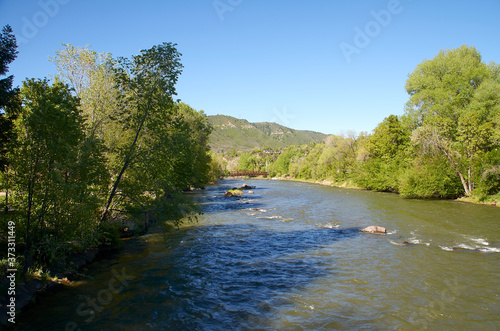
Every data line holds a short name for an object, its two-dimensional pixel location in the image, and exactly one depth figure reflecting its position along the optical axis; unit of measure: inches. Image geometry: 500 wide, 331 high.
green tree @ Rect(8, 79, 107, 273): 377.1
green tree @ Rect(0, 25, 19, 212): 386.6
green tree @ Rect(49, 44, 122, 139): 674.2
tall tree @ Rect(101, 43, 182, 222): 557.6
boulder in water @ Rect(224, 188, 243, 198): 2036.2
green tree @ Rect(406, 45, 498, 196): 1427.2
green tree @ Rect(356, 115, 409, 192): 2185.0
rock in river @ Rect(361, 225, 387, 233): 829.0
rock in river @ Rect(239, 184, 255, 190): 2863.2
